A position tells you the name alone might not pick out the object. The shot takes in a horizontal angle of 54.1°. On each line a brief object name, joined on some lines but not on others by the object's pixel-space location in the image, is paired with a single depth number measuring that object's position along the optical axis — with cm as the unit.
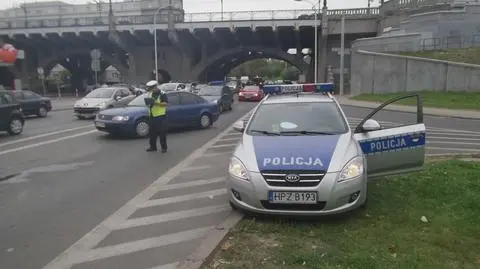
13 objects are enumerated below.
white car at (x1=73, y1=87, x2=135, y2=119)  2145
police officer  1138
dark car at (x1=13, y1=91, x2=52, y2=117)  2267
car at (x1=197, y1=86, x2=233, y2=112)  2486
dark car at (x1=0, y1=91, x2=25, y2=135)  1520
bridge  5516
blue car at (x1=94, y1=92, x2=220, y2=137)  1416
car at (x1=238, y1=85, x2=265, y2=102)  3934
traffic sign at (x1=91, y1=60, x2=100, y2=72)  4002
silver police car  537
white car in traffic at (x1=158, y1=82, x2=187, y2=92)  3694
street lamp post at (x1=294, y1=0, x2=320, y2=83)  5290
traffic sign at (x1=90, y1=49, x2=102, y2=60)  3956
